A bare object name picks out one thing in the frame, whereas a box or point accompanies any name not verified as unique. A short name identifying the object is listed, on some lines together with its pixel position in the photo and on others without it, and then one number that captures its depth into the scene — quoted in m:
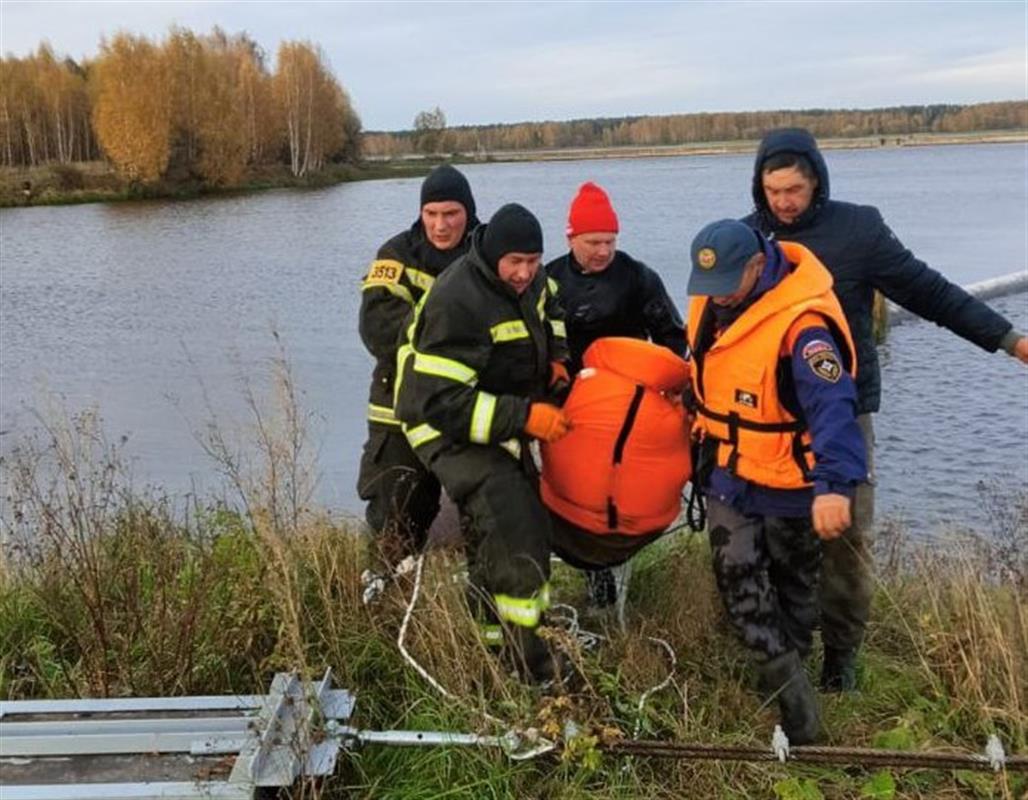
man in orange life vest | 3.14
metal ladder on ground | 2.94
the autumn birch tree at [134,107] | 57.81
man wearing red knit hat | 4.38
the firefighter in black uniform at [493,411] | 3.50
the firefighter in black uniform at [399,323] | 4.32
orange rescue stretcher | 3.72
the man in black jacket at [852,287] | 3.72
